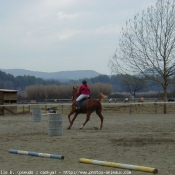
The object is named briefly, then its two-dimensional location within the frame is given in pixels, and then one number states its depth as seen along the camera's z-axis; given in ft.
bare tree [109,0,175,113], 114.83
